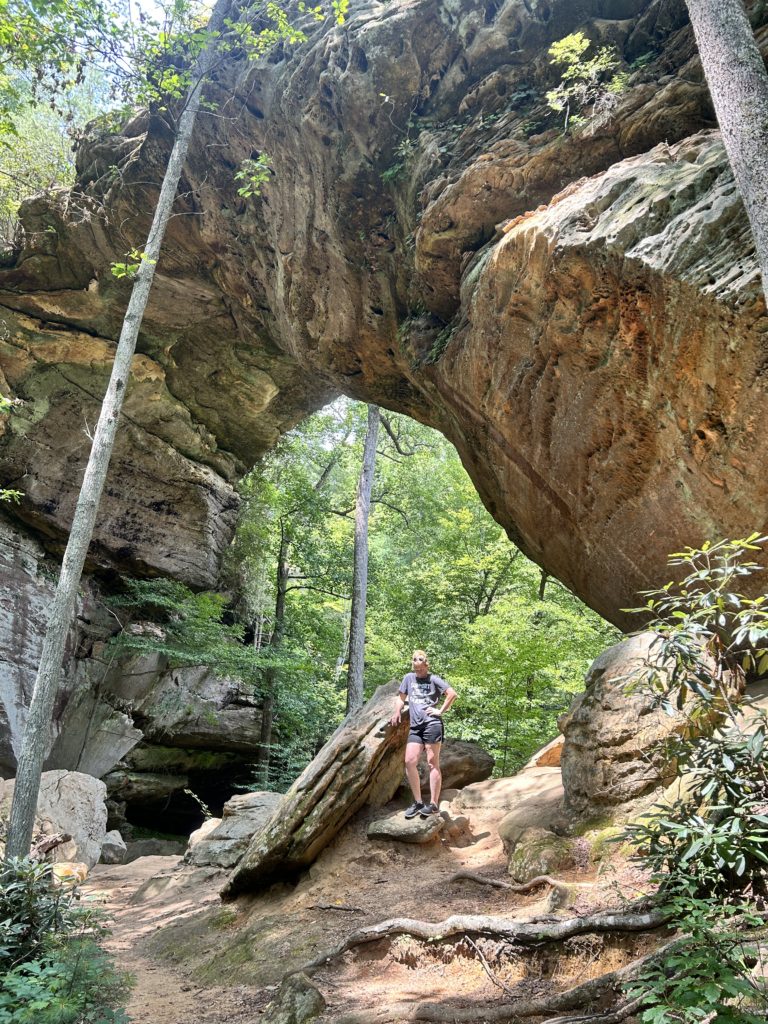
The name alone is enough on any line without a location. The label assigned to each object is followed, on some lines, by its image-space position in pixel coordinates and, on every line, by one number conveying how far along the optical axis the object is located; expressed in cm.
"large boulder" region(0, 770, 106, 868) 869
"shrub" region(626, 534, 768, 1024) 259
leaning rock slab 650
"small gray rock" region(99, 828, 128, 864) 998
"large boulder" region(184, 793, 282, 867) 853
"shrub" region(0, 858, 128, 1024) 331
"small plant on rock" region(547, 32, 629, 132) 718
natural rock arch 592
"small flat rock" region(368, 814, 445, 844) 677
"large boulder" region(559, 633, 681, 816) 518
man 705
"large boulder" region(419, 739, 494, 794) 899
